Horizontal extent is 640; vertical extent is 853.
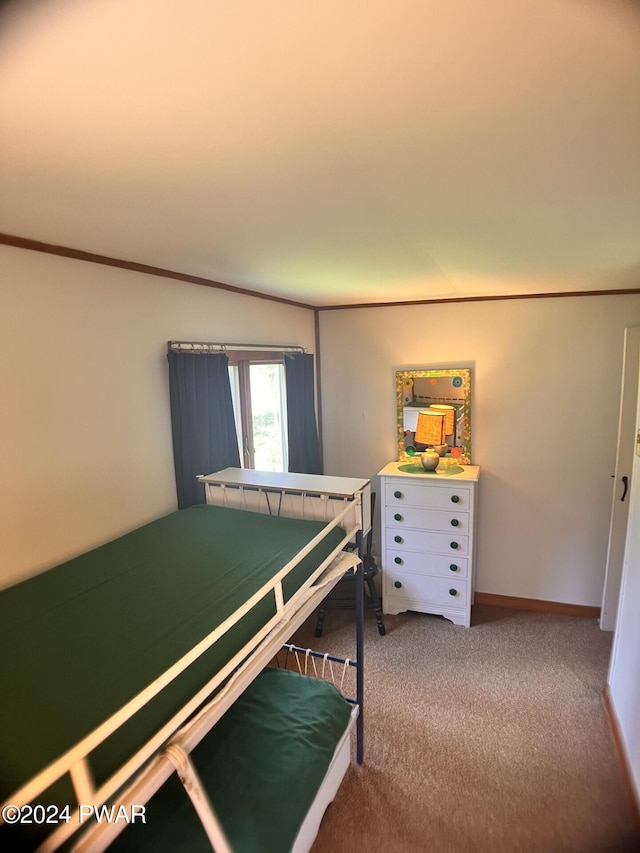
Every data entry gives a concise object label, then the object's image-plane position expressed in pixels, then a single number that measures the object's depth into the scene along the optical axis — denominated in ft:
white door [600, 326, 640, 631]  9.02
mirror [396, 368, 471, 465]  11.00
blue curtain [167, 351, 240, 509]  7.32
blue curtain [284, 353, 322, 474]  10.75
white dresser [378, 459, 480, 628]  9.95
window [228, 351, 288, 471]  9.68
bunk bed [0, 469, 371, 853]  2.80
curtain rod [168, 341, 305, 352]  7.47
